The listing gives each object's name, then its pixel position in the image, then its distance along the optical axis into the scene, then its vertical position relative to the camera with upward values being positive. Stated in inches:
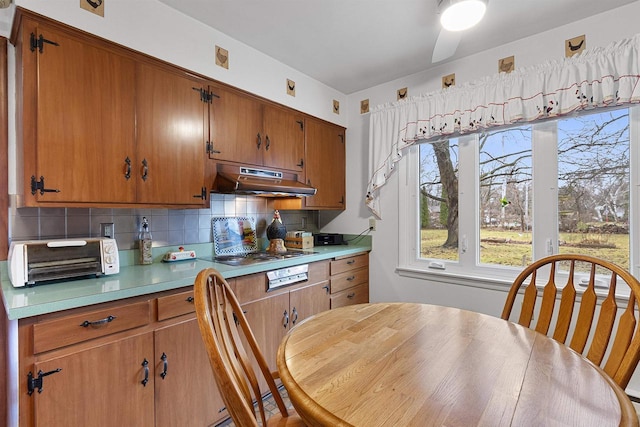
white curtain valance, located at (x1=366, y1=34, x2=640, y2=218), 71.7 +32.2
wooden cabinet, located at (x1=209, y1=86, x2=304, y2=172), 83.4 +25.6
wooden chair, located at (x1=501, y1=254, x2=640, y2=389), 38.4 -16.9
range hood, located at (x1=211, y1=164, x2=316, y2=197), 81.1 +9.3
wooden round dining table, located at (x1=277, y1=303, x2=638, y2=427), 27.4 -18.4
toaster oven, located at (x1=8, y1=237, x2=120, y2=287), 53.3 -8.5
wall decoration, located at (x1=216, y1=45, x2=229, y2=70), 82.8 +43.8
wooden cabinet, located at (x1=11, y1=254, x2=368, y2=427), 46.1 -26.5
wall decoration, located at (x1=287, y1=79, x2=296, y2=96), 103.7 +44.2
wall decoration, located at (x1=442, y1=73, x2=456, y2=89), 99.5 +44.3
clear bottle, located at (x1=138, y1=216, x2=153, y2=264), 76.8 -7.8
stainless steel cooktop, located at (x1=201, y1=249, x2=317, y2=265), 82.4 -12.7
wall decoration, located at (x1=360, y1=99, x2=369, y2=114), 122.2 +44.1
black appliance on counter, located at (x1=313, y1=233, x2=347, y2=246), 122.1 -10.2
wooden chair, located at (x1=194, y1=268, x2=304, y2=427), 27.7 -15.4
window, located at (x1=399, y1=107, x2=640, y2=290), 78.0 +4.9
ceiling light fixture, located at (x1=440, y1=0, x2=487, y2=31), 53.9 +37.2
